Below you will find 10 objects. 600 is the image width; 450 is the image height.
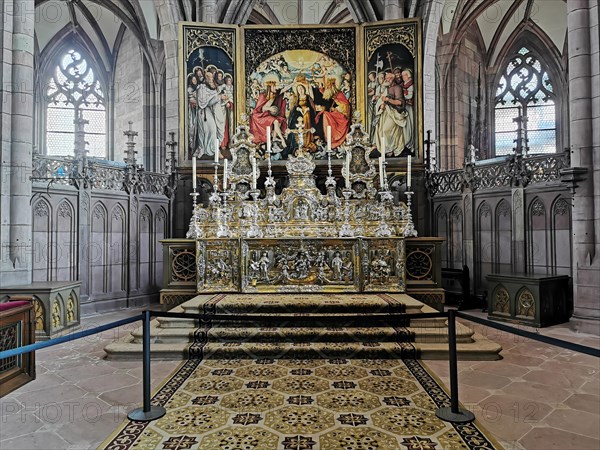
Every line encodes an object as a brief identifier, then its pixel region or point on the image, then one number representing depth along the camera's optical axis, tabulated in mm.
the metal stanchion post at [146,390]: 4055
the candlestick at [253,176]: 8320
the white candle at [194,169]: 7937
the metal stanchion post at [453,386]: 4008
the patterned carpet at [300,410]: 3543
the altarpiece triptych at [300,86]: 9031
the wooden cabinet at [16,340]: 4836
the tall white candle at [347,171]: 8219
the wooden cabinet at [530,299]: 7852
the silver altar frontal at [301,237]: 7762
